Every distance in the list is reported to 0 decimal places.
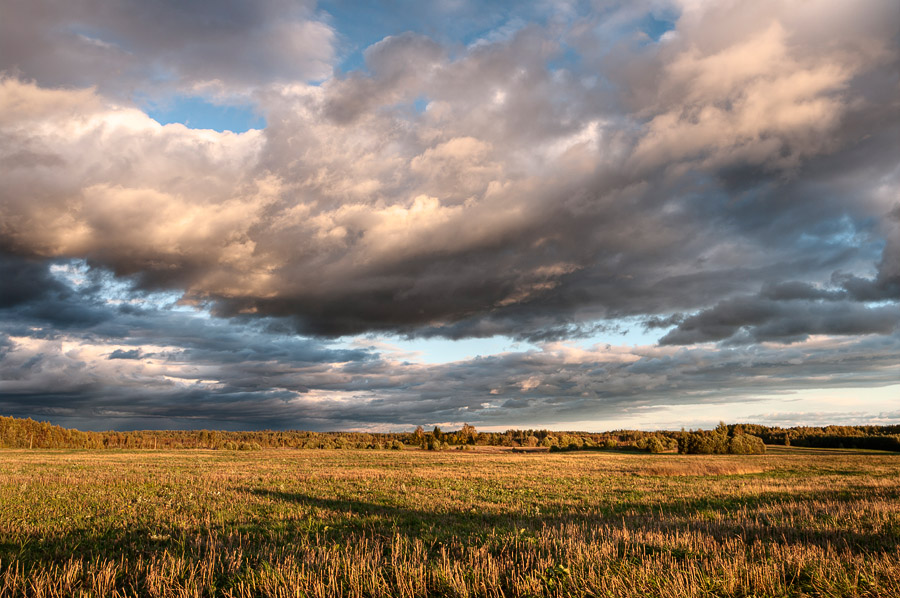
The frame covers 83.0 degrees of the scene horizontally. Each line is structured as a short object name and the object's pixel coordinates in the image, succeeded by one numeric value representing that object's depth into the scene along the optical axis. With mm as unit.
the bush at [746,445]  115438
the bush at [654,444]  125938
